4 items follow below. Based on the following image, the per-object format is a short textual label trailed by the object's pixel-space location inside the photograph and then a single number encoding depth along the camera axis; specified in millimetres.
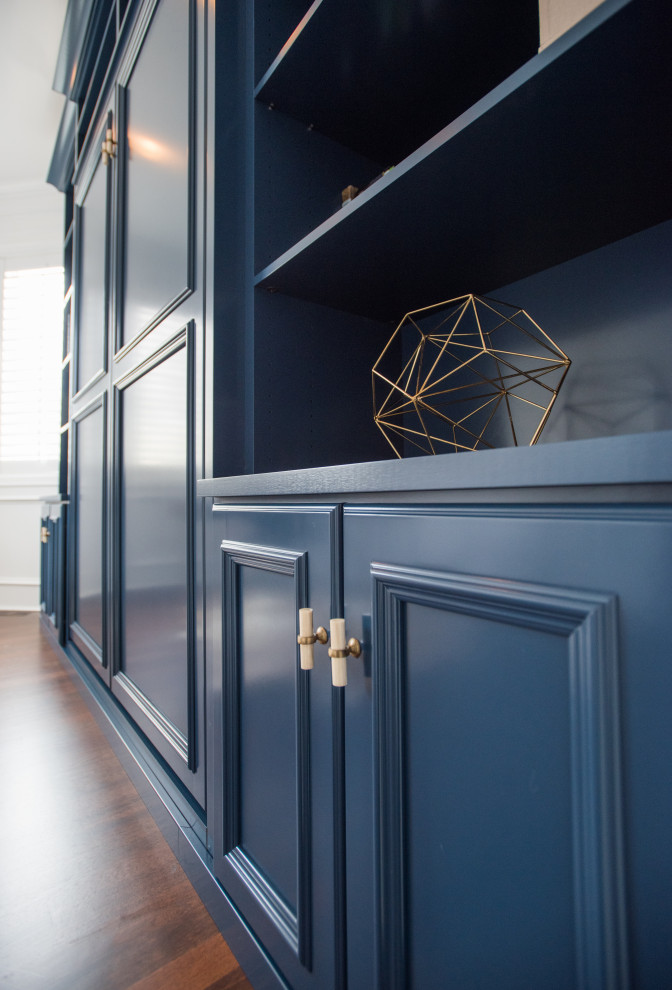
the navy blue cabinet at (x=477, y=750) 297
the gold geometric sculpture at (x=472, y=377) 857
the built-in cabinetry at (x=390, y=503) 318
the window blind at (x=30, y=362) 3695
